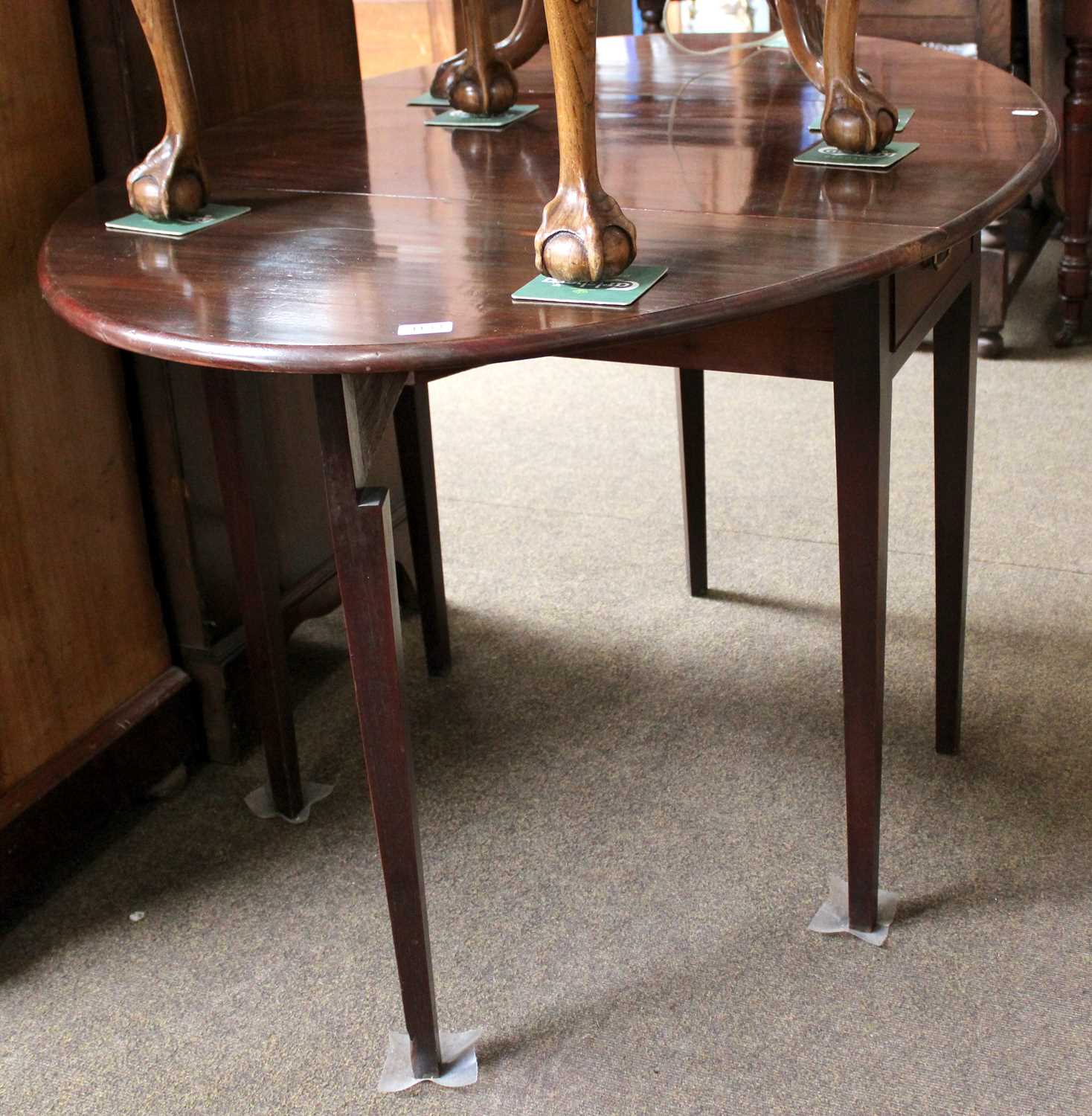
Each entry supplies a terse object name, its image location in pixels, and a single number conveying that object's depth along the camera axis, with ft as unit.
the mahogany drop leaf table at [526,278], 3.02
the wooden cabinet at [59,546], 4.35
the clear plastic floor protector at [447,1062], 3.99
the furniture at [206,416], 4.57
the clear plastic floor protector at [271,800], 5.21
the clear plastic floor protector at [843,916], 4.43
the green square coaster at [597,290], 3.01
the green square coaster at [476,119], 4.83
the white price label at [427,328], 2.89
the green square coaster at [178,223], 3.74
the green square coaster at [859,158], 3.89
